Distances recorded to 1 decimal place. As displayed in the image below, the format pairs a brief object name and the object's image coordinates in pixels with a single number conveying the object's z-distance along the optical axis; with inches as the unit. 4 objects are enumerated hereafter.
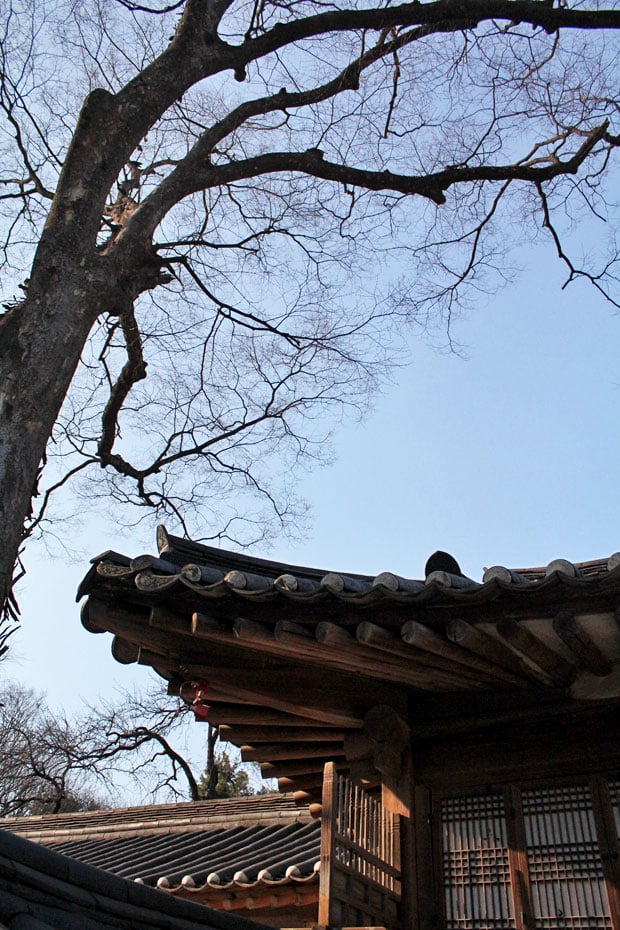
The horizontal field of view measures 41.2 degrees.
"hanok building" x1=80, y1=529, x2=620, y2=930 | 183.3
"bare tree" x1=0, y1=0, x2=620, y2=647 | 190.9
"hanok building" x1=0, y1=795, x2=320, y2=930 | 280.8
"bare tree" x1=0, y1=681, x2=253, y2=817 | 872.3
